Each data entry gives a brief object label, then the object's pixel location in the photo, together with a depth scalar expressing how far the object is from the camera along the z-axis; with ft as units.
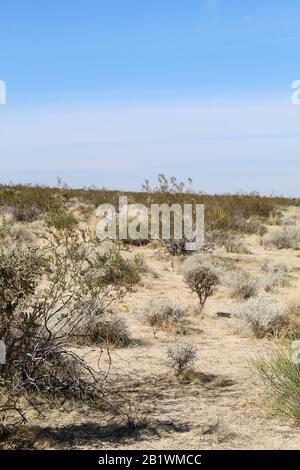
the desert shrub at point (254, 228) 68.08
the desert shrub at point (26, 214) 70.18
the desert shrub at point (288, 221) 79.30
